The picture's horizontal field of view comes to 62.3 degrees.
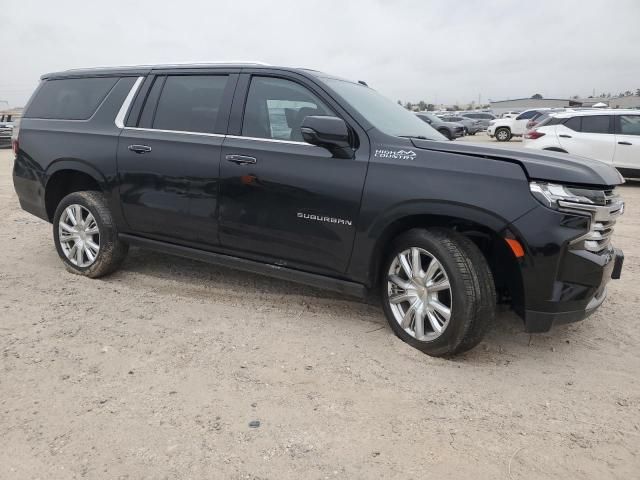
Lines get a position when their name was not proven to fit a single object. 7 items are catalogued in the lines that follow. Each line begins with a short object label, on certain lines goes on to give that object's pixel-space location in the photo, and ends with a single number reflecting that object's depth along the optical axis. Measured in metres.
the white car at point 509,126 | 25.38
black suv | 3.03
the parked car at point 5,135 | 20.05
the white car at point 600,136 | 10.58
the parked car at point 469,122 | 36.41
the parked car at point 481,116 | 39.94
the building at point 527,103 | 71.52
